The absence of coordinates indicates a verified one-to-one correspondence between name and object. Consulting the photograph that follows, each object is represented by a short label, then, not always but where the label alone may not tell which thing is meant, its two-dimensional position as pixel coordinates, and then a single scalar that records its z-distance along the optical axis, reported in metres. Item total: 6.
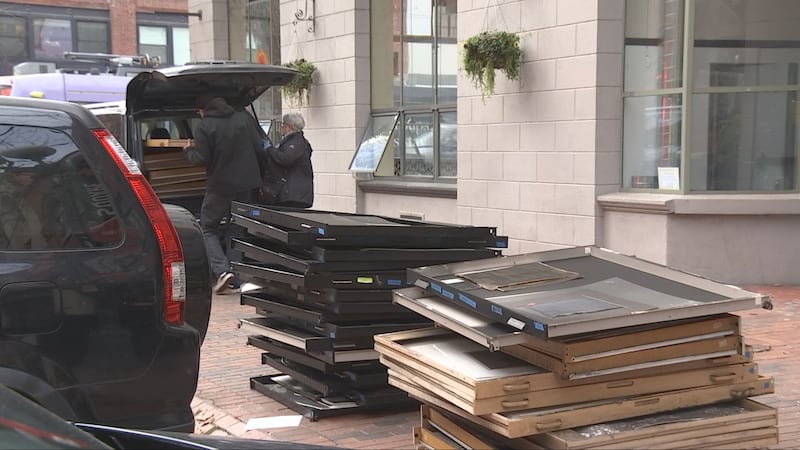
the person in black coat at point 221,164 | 10.22
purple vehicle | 21.39
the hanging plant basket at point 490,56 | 10.88
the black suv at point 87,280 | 4.05
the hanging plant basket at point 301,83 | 15.02
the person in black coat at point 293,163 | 10.48
